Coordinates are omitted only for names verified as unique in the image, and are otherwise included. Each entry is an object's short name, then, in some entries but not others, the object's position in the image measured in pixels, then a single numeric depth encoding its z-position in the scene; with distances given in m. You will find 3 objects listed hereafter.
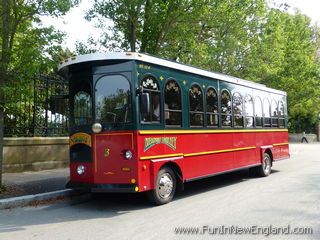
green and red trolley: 6.30
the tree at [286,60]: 15.70
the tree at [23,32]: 7.50
